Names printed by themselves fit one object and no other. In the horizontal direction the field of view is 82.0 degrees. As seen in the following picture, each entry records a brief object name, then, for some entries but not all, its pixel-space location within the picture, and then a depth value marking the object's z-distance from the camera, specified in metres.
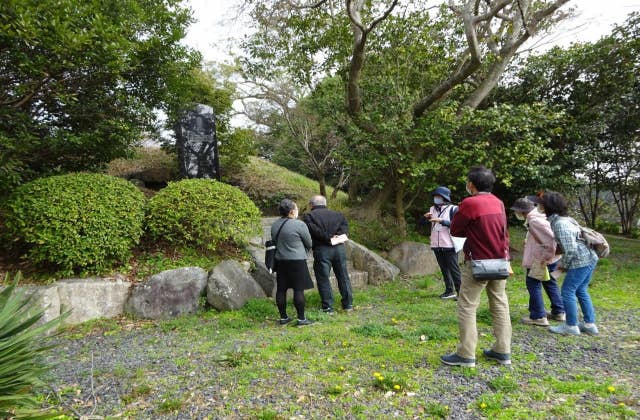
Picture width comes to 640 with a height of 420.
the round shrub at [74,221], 5.43
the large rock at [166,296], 5.81
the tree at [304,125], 10.59
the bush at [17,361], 2.47
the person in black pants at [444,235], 6.28
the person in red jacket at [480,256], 3.58
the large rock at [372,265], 8.00
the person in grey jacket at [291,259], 5.25
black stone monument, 9.68
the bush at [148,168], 12.33
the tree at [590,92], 10.33
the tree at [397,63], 8.70
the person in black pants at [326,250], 5.93
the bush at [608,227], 15.86
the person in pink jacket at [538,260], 4.80
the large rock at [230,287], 6.00
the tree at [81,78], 5.23
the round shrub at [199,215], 6.65
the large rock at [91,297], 5.41
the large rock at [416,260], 8.66
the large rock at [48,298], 5.10
